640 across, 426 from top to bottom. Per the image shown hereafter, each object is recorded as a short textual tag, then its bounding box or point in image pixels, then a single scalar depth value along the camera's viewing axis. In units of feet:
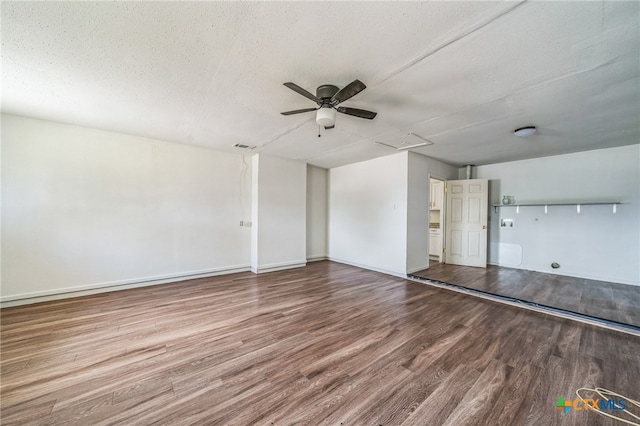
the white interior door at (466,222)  18.02
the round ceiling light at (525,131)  10.82
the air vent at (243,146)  14.19
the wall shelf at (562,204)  14.21
